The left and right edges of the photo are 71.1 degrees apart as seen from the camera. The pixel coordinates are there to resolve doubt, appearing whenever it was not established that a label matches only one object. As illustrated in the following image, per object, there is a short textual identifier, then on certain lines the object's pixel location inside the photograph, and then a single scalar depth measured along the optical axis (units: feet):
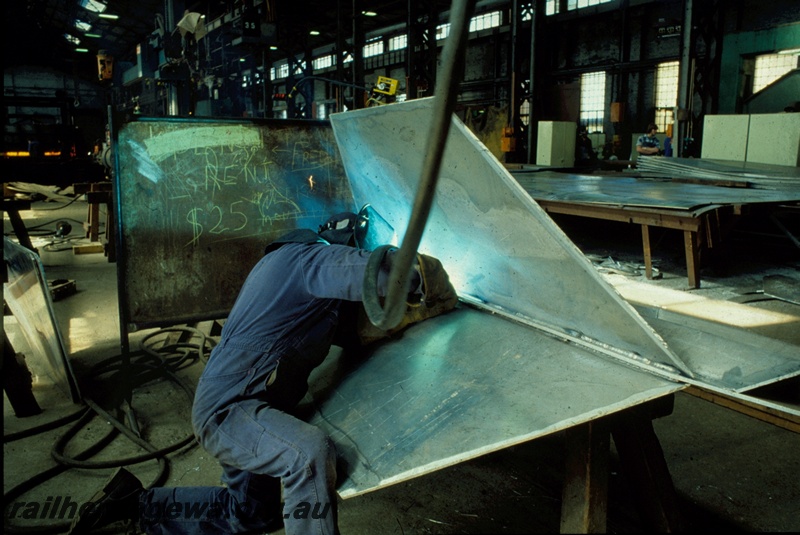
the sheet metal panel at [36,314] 10.18
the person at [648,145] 36.76
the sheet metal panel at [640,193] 17.87
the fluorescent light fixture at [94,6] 53.06
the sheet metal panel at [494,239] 5.57
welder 5.45
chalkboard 10.23
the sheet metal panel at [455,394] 4.83
